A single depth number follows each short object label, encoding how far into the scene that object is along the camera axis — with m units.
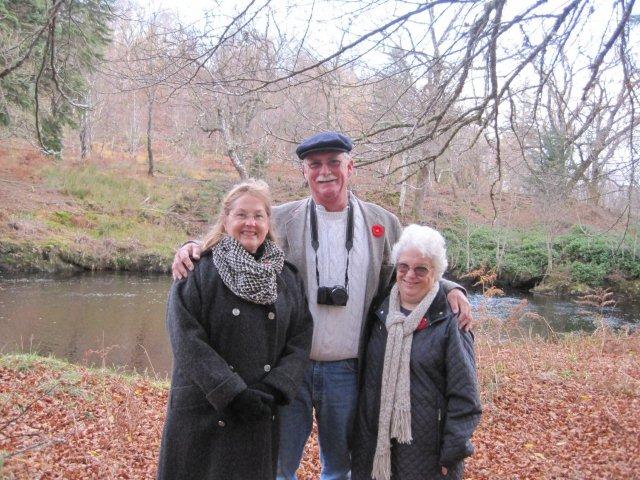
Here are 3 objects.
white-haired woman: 2.36
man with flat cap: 2.68
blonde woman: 2.28
